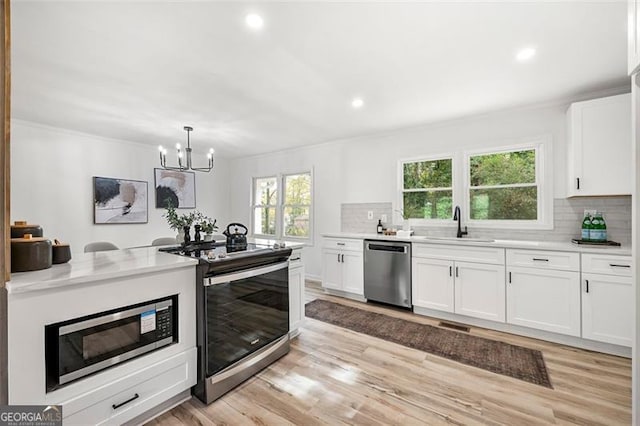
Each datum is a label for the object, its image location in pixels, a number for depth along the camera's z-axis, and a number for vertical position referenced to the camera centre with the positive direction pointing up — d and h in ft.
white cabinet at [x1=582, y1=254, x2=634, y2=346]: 7.84 -2.60
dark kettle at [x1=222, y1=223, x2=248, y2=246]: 8.20 -0.80
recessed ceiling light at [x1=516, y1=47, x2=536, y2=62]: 6.95 +4.15
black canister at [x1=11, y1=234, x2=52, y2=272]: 4.48 -0.68
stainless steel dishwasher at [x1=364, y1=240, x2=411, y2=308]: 11.67 -2.67
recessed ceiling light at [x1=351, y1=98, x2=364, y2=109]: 10.18 +4.19
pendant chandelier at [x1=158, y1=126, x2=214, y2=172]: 10.66 +2.48
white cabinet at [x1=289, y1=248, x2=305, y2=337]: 8.93 -2.66
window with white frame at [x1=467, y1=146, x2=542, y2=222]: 10.90 +1.10
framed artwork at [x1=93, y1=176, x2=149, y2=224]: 14.69 +0.70
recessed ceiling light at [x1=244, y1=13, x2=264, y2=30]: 5.75 +4.15
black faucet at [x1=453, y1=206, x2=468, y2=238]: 11.80 -0.30
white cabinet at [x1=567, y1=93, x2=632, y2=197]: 8.57 +2.12
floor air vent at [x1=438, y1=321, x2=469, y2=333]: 9.98 -4.30
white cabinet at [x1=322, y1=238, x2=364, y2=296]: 13.10 -2.67
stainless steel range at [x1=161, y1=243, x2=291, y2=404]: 6.04 -2.49
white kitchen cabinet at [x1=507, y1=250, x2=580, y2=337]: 8.55 -2.63
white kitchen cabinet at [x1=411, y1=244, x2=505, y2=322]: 9.78 -2.65
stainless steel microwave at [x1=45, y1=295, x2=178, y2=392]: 4.29 -2.25
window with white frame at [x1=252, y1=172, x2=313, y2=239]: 17.94 +0.47
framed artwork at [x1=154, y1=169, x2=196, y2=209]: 17.30 +1.63
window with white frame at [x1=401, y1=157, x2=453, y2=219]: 12.76 +1.14
